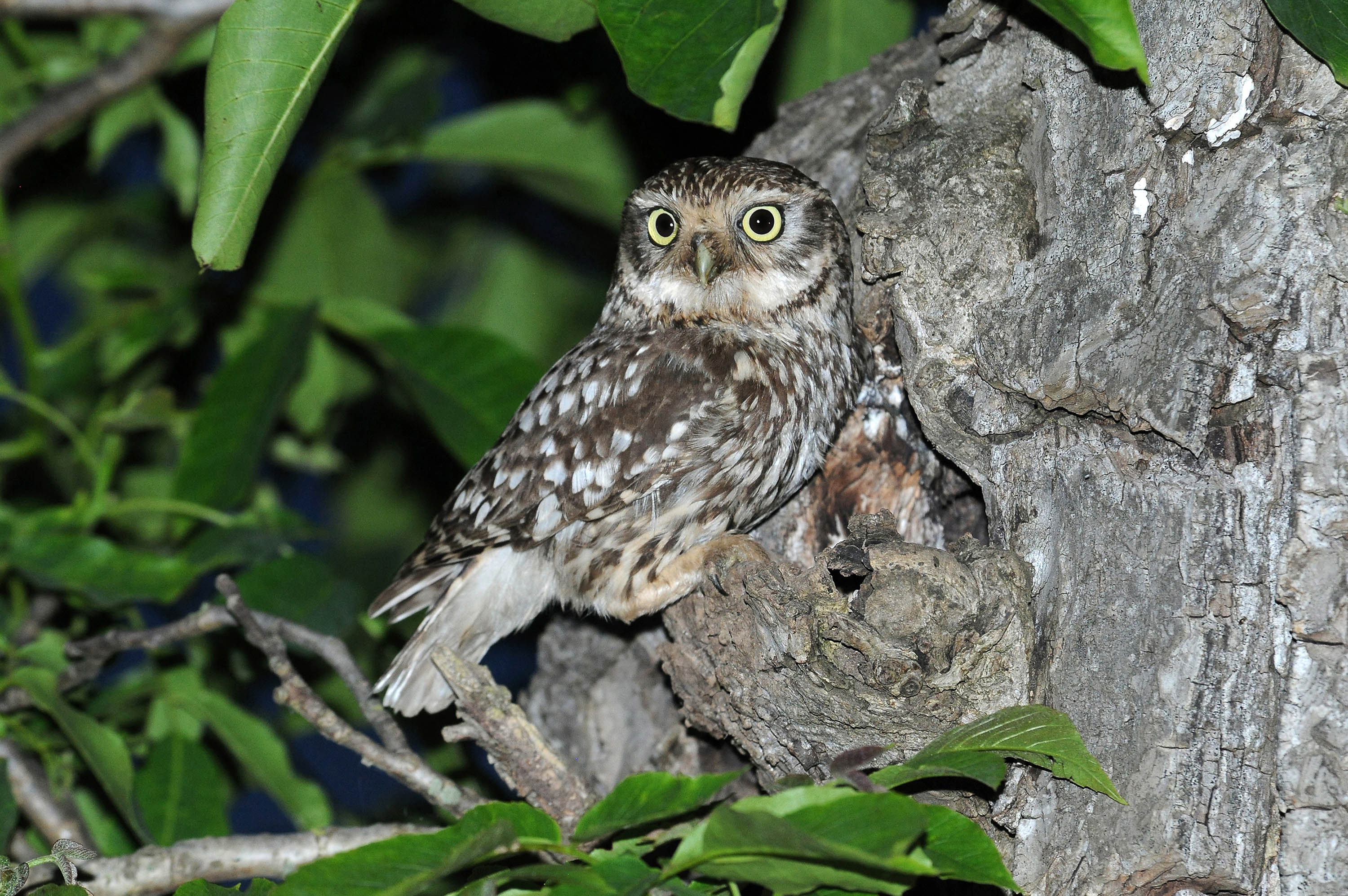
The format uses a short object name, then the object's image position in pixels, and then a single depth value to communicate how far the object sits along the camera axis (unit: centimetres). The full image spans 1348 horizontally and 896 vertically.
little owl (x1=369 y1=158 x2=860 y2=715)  486
